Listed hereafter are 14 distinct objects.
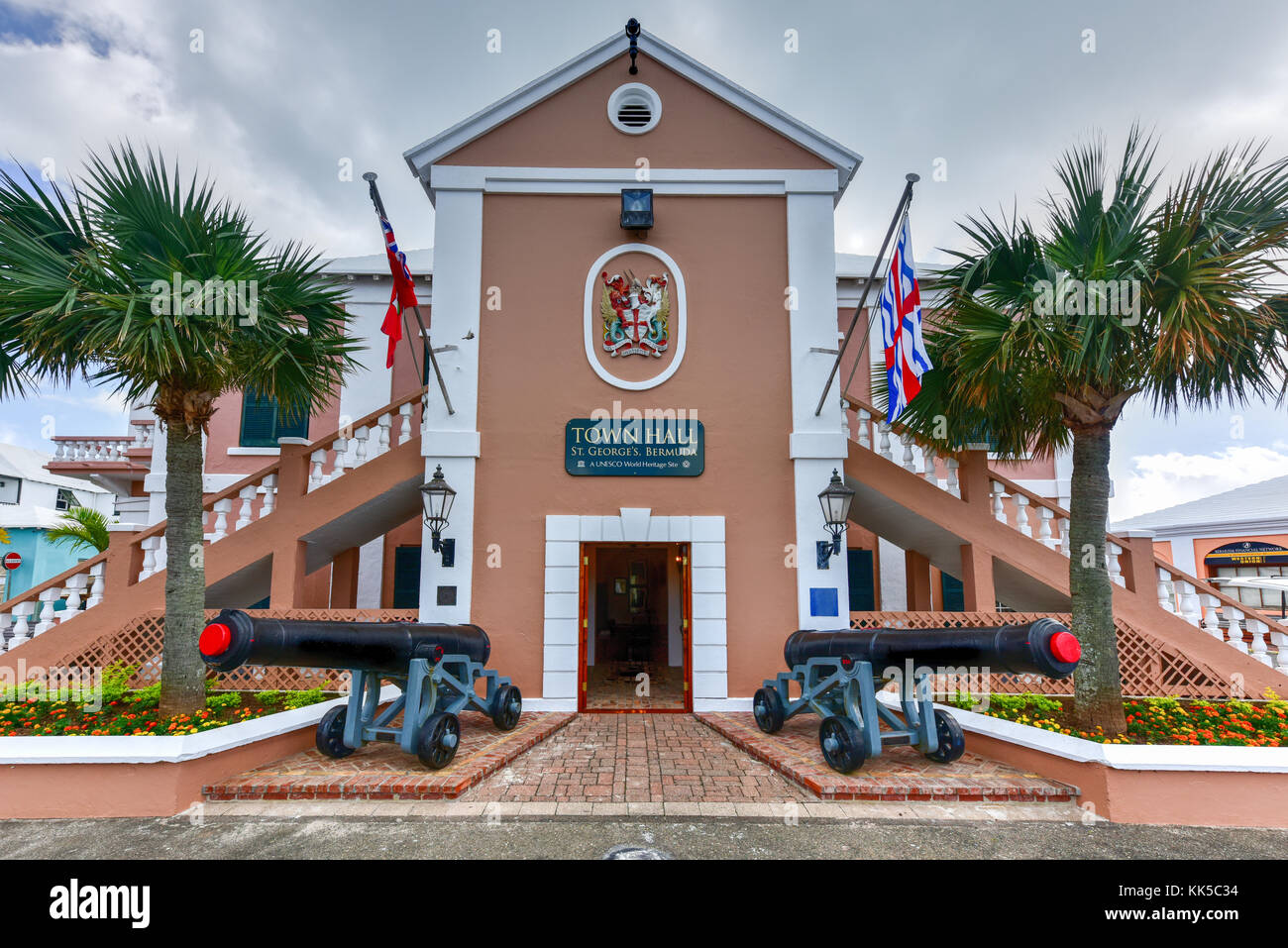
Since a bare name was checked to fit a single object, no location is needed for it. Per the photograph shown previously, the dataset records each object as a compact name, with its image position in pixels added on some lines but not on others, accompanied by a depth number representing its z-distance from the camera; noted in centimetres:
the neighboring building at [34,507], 1989
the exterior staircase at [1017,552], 763
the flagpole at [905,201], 698
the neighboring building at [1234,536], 1688
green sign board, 903
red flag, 729
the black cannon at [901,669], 497
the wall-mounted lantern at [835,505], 814
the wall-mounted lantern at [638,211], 929
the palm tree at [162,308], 561
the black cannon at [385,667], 510
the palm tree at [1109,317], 553
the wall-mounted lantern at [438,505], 814
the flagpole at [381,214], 702
